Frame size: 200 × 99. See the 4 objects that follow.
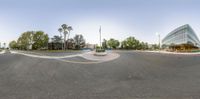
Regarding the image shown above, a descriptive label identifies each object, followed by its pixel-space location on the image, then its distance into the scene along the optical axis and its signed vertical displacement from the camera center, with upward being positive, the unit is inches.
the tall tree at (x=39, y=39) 1882.7 +171.2
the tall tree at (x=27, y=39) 1879.6 +174.4
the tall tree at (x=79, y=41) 2474.1 +178.6
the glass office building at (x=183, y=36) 1870.3 +261.5
